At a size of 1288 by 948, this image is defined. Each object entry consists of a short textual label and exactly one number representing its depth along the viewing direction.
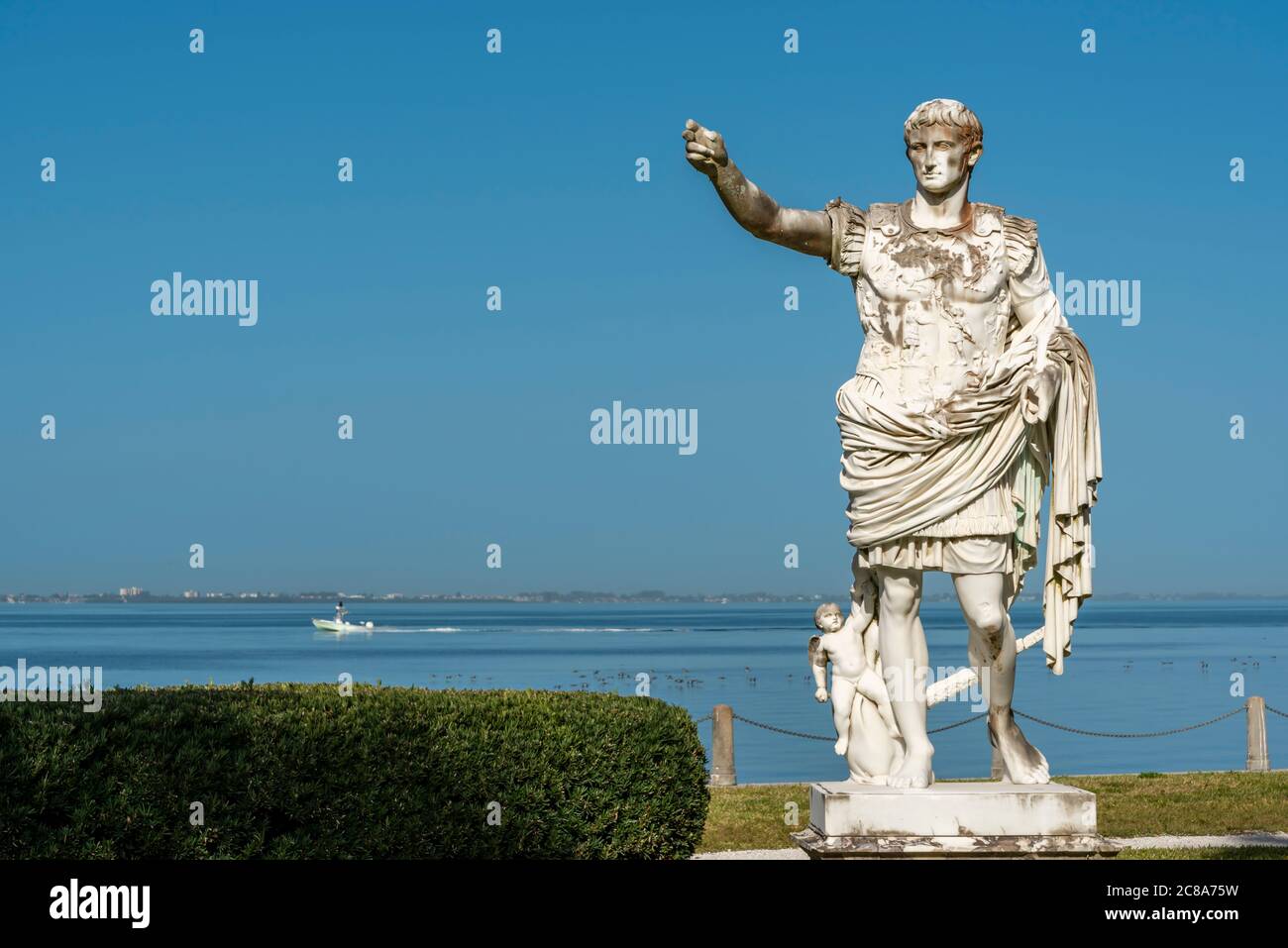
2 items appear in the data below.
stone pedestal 6.98
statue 7.30
